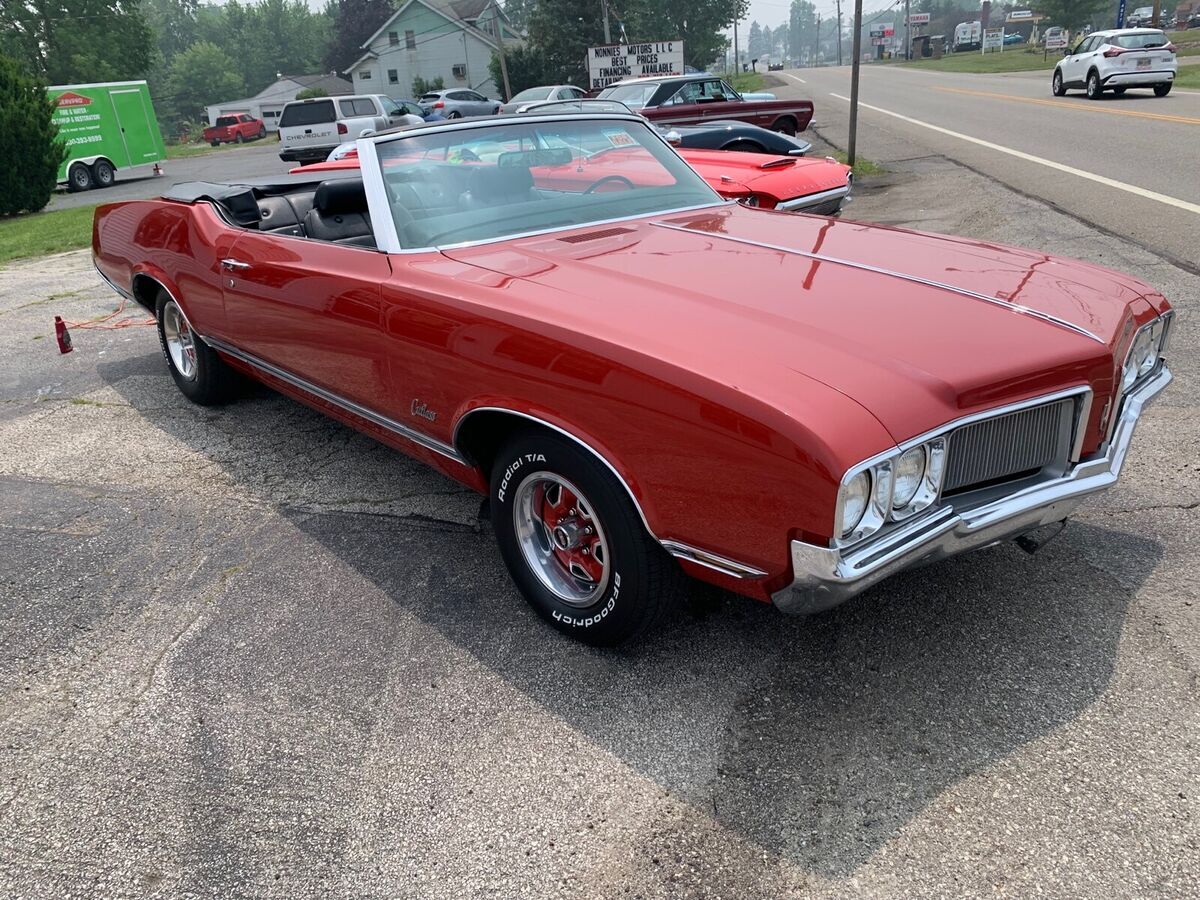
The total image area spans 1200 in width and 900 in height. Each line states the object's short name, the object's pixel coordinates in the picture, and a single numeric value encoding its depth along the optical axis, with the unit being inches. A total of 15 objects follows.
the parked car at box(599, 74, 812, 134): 573.3
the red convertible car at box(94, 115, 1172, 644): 87.2
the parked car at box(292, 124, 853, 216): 258.4
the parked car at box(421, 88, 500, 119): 1222.3
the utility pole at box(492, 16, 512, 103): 1514.0
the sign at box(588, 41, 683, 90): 1000.2
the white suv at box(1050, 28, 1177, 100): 828.0
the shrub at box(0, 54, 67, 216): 707.4
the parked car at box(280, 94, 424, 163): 959.0
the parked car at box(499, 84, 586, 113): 920.9
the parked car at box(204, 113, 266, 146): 2153.1
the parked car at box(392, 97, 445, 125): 1136.3
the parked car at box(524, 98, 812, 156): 431.8
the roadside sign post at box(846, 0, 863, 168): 472.6
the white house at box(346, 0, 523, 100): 2456.9
